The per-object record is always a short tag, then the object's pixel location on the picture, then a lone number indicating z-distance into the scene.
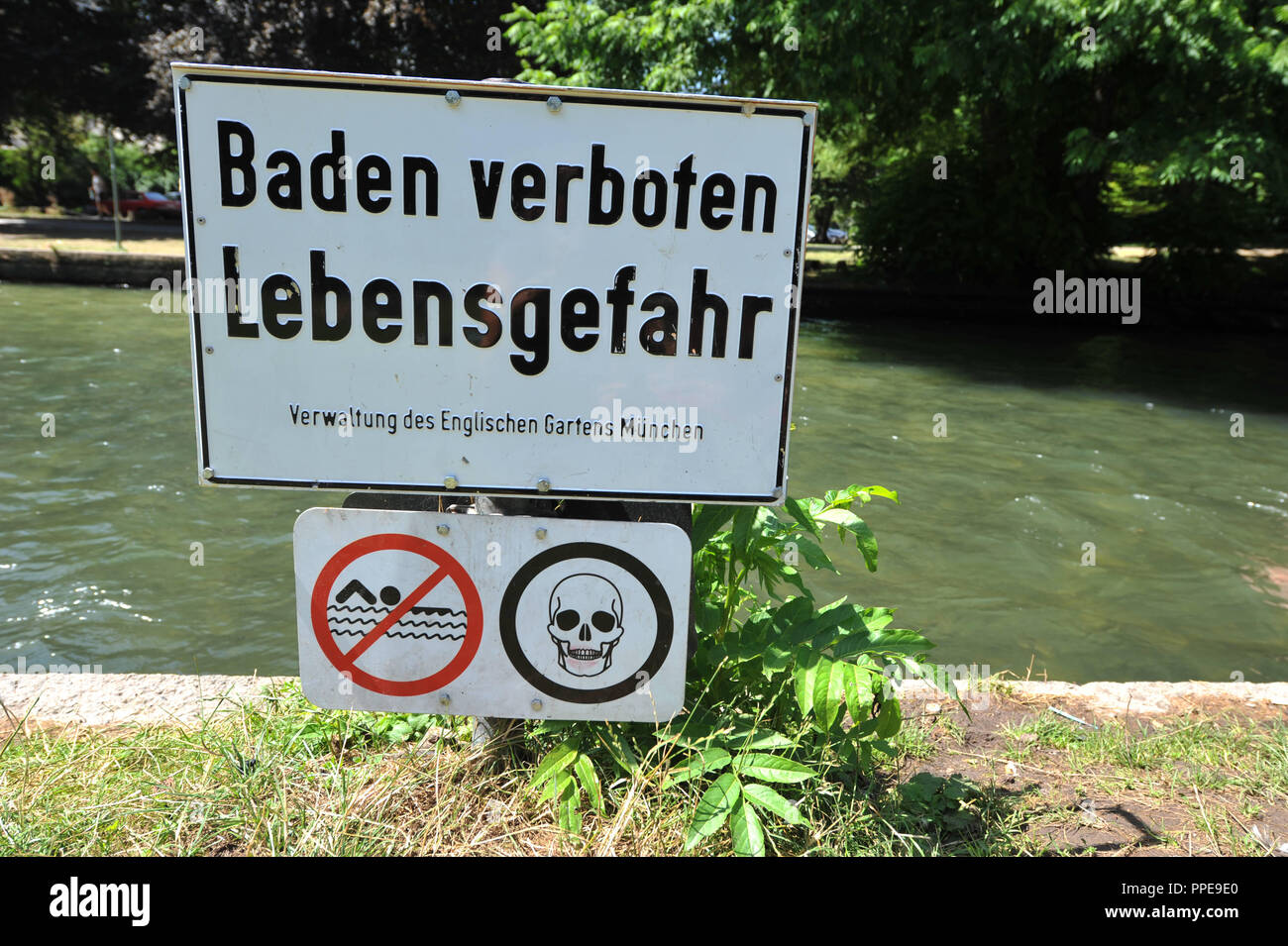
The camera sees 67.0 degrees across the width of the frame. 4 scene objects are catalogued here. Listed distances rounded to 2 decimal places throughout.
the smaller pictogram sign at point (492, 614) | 1.99
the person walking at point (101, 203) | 35.28
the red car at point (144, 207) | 35.84
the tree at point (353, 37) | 24.91
